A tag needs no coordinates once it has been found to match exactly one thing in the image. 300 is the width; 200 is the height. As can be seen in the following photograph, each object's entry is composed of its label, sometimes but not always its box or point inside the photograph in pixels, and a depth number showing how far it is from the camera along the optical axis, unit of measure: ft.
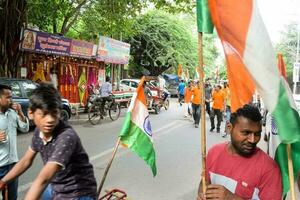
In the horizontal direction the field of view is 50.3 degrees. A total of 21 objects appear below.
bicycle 37.37
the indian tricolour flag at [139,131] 10.88
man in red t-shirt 6.24
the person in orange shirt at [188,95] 44.51
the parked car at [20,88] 28.59
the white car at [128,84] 61.60
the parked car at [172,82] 90.79
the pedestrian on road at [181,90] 66.78
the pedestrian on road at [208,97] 38.65
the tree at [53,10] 46.19
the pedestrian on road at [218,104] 34.63
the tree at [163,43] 82.72
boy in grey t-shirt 6.51
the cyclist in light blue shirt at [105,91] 39.42
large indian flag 6.05
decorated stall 39.91
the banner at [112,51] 52.92
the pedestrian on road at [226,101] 34.55
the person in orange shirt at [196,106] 37.10
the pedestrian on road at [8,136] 10.38
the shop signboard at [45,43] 38.33
